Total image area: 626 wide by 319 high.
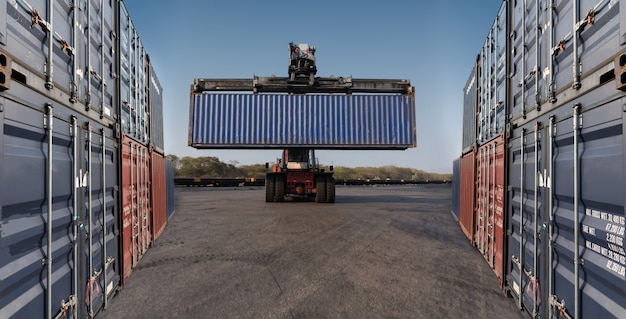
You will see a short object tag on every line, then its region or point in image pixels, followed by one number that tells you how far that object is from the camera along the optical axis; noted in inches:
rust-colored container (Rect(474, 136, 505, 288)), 153.2
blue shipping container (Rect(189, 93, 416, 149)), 440.8
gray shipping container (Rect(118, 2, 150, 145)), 153.9
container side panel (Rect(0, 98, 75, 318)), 72.2
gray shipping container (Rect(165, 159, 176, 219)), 310.4
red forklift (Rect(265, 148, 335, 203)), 472.1
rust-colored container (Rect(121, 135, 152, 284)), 152.3
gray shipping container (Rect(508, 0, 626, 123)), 78.1
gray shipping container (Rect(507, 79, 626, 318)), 73.9
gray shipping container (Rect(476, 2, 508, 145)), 156.0
